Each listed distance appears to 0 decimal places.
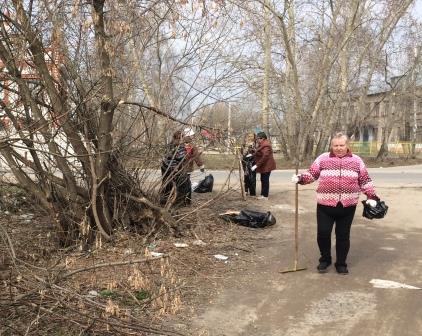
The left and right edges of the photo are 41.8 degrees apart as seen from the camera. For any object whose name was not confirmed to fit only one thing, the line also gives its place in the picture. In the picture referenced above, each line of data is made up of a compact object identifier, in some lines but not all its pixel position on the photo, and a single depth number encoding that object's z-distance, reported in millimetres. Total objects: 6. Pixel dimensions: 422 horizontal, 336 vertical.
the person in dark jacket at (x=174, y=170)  8039
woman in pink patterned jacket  6141
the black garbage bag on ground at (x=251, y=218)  8758
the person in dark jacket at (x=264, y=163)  11352
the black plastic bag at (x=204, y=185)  11469
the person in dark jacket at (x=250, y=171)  11488
